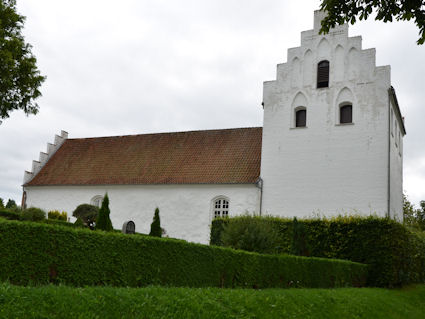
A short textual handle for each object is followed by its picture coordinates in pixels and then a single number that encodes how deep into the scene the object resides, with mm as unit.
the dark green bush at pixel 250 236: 14039
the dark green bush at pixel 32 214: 22734
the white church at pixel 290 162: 22609
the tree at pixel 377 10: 8023
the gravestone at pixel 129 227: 27438
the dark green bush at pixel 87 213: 26125
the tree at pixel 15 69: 21609
